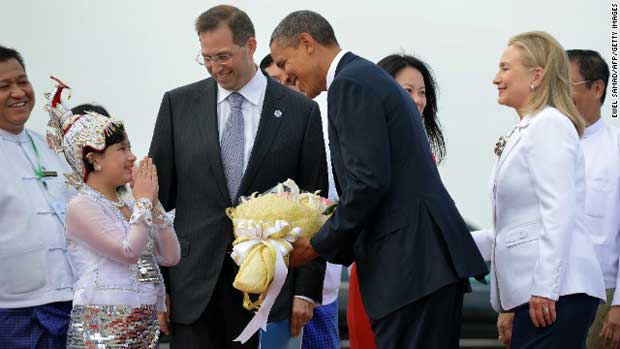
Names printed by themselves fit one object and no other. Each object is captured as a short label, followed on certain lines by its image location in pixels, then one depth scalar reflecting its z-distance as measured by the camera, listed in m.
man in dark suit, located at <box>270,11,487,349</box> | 7.55
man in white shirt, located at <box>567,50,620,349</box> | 9.94
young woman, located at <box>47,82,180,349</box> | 8.51
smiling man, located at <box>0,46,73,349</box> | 9.05
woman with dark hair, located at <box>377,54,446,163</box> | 10.97
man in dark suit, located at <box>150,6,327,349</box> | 9.18
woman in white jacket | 7.99
